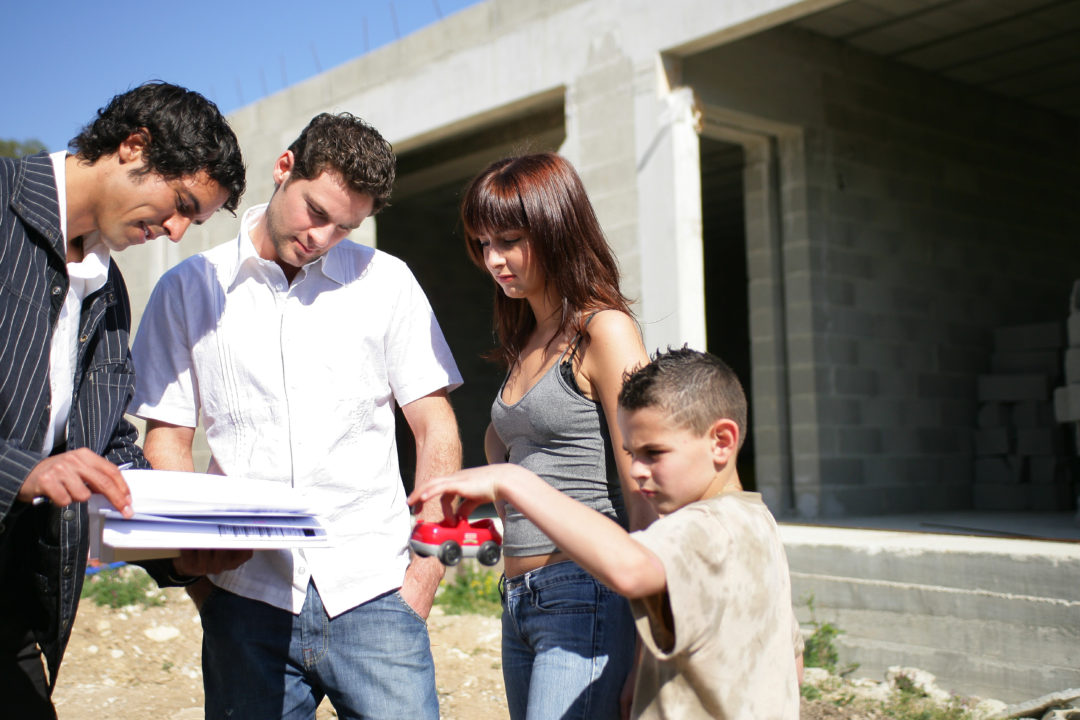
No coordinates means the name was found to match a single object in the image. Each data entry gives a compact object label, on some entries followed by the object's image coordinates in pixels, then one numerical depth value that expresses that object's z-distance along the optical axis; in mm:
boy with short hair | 1553
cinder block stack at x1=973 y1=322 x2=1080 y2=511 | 9070
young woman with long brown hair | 1924
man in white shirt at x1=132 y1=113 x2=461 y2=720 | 2172
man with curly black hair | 1933
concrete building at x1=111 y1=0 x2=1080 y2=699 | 6570
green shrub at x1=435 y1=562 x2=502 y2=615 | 6852
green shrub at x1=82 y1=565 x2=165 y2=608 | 7219
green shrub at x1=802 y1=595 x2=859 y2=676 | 5324
